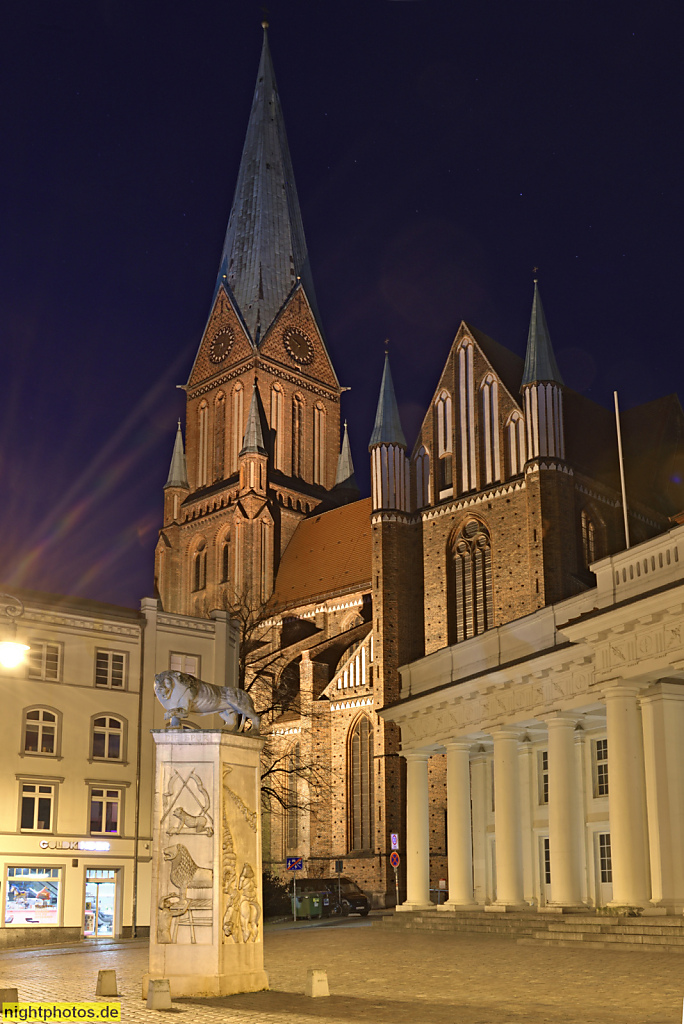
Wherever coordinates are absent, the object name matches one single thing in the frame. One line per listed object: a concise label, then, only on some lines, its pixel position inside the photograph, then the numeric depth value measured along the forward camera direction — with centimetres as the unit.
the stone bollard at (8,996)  1188
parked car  4395
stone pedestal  1428
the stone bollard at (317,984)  1401
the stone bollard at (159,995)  1289
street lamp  1320
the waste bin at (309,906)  4242
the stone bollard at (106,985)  1405
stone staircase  2194
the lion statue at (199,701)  1515
